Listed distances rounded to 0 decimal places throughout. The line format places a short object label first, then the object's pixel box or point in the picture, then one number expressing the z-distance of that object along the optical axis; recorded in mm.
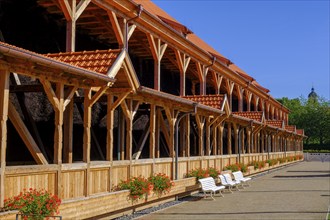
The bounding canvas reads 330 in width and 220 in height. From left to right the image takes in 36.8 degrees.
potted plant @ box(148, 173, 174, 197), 13745
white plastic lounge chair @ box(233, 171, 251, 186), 20266
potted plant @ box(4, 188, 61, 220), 7707
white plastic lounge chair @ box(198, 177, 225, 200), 16058
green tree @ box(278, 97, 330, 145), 79562
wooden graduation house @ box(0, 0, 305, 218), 8812
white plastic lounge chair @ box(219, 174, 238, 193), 18281
